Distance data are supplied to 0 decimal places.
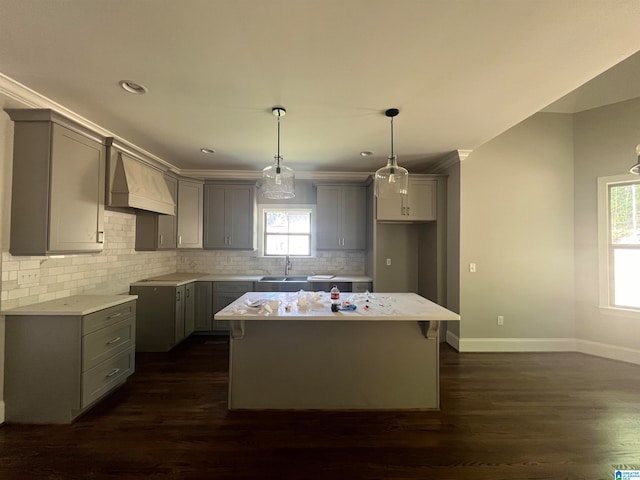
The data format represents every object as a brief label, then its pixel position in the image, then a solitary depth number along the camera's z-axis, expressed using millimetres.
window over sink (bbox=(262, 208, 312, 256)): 4898
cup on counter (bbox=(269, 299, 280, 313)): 2227
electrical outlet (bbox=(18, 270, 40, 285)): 2252
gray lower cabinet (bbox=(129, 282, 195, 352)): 3625
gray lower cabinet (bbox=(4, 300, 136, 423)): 2154
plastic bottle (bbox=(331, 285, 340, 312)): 2424
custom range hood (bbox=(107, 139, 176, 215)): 2881
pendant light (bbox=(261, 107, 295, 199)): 2449
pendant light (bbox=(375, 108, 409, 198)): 2443
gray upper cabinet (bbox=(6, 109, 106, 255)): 2168
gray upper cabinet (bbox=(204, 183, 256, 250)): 4598
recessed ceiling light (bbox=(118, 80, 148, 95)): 2037
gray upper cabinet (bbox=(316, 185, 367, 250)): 4605
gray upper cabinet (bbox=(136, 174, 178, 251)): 3877
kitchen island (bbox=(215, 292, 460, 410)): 2365
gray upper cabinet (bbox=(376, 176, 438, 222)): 4039
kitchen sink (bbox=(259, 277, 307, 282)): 4289
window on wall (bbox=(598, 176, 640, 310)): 3377
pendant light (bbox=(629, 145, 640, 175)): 1915
